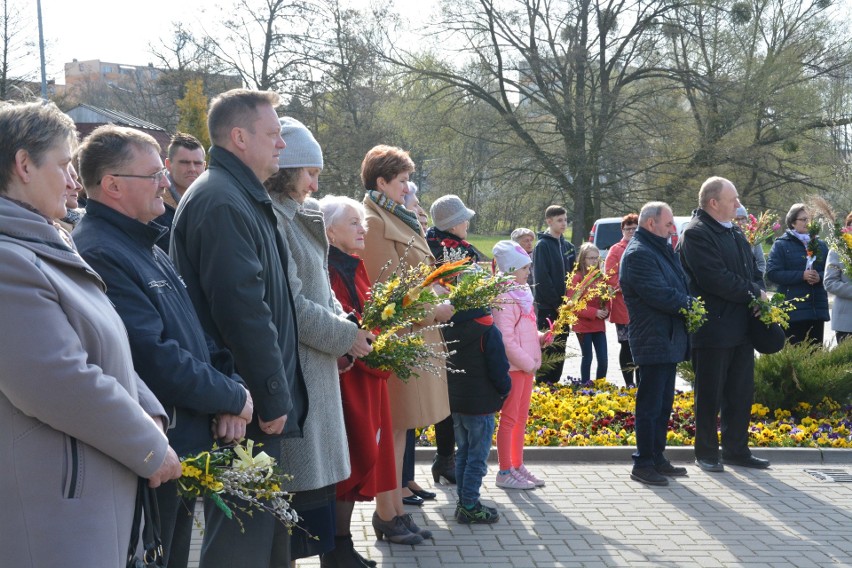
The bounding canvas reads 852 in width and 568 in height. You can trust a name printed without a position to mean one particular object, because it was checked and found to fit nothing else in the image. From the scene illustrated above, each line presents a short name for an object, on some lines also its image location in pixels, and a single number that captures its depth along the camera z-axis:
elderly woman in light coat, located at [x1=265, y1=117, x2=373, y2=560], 4.23
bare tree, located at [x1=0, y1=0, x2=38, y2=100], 31.31
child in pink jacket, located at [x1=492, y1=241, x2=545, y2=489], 6.91
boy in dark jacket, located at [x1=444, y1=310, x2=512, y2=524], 6.30
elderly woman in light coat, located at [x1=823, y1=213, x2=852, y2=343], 10.56
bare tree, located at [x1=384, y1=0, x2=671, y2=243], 30.48
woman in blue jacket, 11.07
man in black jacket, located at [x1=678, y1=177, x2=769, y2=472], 7.78
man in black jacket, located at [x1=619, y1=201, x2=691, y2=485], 7.44
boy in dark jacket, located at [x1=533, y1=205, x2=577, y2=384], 11.62
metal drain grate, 7.72
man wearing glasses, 3.20
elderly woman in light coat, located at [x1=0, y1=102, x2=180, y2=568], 2.57
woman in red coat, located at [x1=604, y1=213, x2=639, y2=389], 11.64
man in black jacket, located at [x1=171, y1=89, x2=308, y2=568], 3.70
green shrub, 9.72
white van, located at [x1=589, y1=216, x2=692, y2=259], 26.02
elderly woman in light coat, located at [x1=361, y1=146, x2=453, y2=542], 5.86
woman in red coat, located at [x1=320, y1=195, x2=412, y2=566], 4.97
